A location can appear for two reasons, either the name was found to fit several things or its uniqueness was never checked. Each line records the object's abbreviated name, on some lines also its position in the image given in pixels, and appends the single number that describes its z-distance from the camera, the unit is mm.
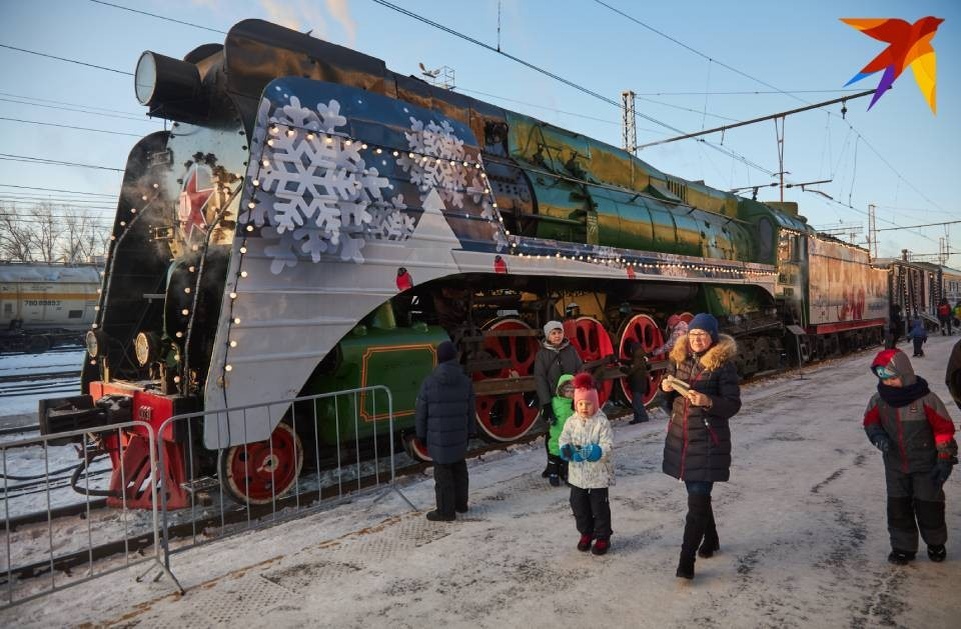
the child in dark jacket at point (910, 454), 3279
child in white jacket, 3557
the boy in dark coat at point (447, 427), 4273
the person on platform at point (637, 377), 7984
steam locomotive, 4344
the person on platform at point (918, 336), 15688
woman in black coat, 3199
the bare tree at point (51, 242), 46375
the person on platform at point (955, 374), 3737
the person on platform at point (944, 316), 25847
